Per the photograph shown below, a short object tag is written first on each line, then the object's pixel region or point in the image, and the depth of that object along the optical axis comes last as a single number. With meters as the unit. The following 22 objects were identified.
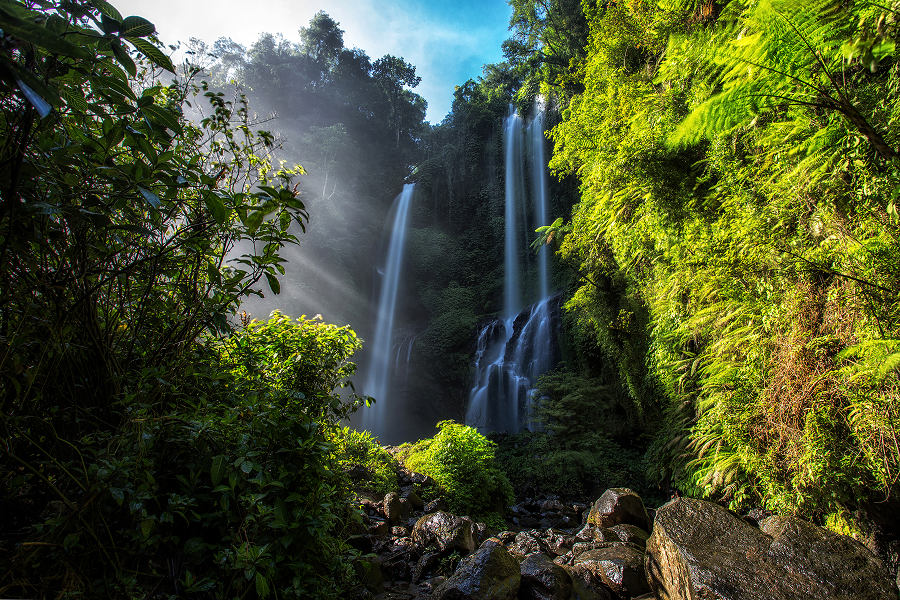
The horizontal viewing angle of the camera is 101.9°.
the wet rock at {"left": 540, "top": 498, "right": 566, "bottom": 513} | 7.30
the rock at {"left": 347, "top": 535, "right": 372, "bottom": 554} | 3.80
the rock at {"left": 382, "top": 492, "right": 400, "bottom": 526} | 4.99
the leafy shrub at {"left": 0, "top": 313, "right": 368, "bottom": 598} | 1.42
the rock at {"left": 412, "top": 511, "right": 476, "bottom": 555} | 4.16
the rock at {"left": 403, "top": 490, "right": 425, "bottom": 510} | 5.87
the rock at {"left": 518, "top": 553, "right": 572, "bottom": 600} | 3.27
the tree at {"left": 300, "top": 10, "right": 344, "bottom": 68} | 28.59
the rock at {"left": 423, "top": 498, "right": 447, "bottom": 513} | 5.76
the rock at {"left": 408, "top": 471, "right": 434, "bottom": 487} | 6.46
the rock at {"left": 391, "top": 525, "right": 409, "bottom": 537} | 4.60
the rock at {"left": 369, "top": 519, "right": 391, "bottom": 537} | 4.39
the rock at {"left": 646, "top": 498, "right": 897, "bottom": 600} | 2.53
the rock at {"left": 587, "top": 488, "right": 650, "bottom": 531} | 5.06
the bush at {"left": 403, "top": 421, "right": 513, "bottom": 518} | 6.17
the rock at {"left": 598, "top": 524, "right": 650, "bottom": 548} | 4.62
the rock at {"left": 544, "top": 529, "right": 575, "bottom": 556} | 4.81
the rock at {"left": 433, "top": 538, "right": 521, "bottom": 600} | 3.00
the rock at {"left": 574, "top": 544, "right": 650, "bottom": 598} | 3.47
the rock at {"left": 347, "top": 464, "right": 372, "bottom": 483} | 5.98
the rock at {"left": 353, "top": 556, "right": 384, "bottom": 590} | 3.21
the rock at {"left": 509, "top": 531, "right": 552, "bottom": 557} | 4.64
